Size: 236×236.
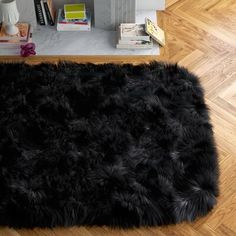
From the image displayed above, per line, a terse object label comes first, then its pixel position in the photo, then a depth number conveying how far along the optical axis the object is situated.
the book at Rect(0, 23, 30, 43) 3.00
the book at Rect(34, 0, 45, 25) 3.06
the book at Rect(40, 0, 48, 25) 3.05
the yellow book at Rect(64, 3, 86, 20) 3.09
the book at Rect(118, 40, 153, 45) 3.00
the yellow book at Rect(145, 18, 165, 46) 2.99
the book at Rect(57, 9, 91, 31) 3.11
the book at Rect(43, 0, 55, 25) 3.05
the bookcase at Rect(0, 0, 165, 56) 3.00
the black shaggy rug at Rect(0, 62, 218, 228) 2.18
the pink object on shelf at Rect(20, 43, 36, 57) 2.94
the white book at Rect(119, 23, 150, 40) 2.98
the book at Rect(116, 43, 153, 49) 3.01
